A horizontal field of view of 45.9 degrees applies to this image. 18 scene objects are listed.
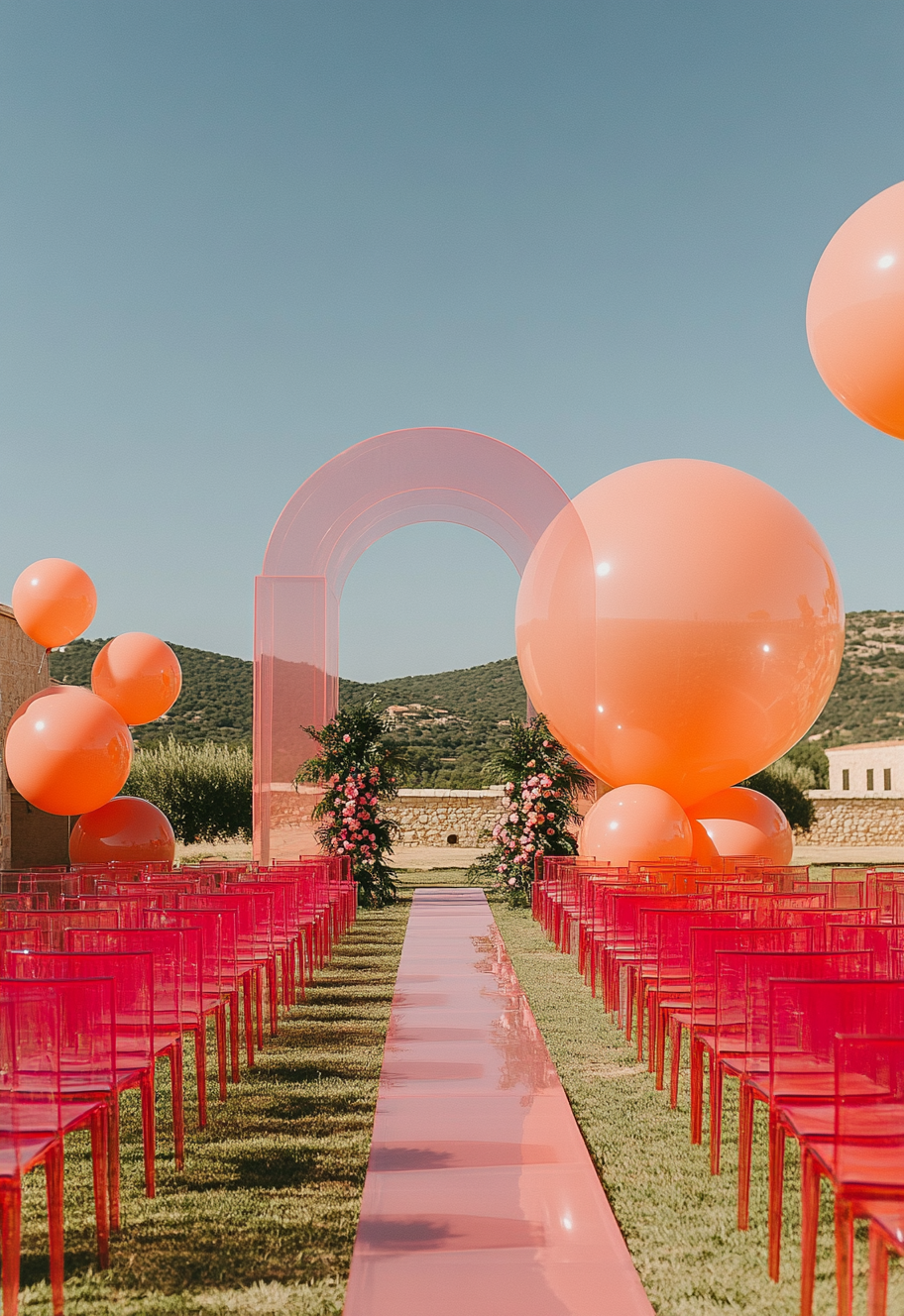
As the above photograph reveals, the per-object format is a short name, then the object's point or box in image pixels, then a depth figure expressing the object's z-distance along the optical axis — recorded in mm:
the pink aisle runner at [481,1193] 3131
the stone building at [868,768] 38219
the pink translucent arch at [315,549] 14477
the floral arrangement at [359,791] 14922
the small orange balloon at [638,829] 10180
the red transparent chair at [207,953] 4844
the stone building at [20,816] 14930
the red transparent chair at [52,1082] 2801
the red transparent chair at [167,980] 4254
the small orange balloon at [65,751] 12039
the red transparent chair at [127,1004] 3695
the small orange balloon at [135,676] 13648
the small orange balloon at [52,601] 13242
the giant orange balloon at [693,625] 10656
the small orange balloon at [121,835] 12914
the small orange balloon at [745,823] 10773
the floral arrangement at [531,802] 14836
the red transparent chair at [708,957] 4363
